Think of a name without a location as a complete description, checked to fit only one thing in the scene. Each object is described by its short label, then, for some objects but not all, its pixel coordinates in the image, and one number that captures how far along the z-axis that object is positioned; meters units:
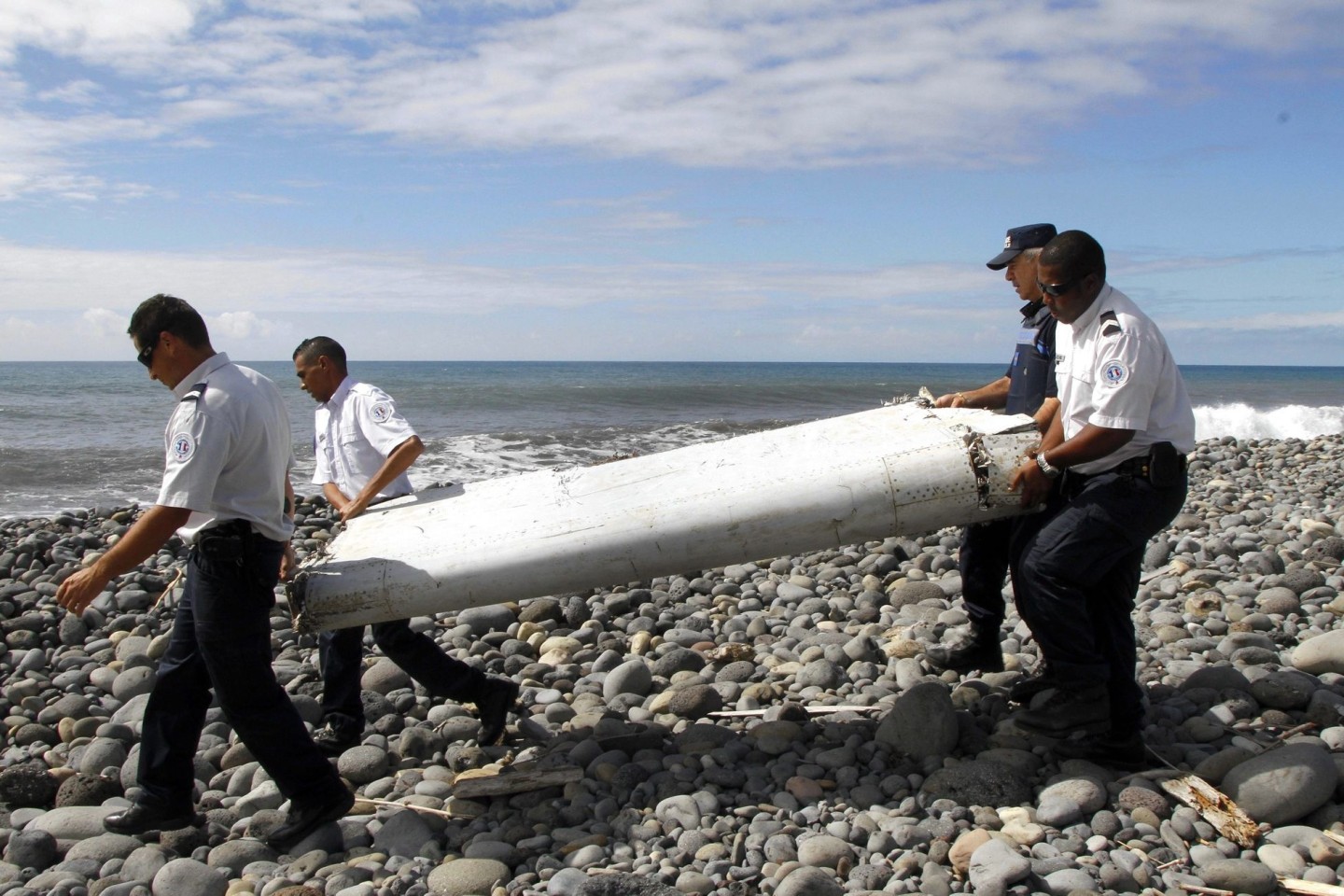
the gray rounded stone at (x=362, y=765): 4.41
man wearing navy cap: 4.43
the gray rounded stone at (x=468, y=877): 3.38
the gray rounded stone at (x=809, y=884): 3.16
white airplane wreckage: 3.96
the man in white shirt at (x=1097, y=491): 3.52
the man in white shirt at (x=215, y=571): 3.45
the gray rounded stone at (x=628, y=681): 5.23
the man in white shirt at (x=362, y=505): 4.55
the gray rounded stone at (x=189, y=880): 3.51
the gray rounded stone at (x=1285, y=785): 3.40
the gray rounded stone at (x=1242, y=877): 3.05
